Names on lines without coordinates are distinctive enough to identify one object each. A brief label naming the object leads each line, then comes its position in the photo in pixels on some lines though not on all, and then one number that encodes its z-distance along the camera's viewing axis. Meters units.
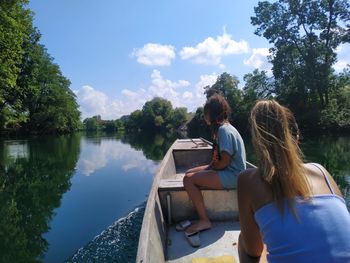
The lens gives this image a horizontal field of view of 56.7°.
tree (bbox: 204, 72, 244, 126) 43.88
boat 2.95
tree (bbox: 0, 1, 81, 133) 17.19
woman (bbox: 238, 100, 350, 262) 1.41
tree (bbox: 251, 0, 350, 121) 30.70
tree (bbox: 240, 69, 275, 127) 36.81
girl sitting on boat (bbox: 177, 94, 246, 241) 3.57
